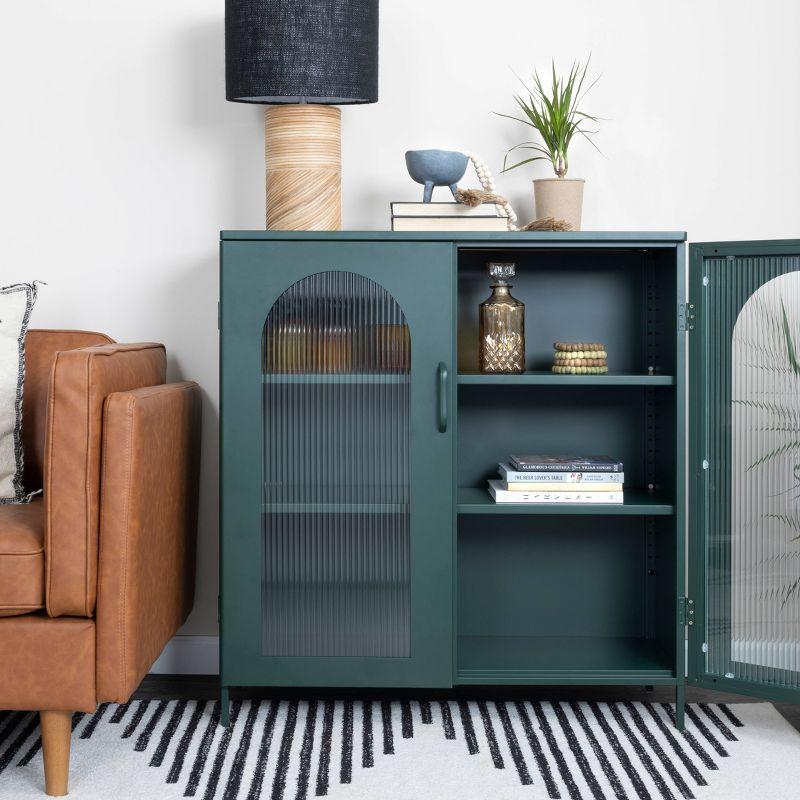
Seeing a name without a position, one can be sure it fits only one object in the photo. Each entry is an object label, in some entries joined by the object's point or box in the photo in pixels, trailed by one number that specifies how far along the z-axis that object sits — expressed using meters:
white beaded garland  2.22
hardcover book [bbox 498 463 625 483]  2.13
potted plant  2.25
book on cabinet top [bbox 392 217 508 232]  2.11
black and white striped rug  1.79
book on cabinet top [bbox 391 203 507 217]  2.11
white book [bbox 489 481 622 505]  2.13
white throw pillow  2.06
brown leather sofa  1.72
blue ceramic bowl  2.16
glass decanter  2.20
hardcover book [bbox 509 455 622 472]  2.13
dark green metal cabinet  2.04
